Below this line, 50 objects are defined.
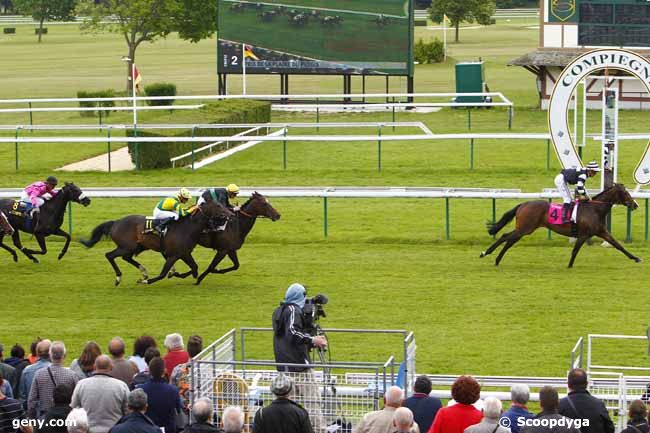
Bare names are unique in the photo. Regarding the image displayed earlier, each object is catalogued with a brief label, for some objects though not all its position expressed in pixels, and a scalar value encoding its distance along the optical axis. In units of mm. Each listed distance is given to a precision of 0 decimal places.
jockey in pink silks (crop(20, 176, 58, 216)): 29469
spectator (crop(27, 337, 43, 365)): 16533
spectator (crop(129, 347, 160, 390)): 15016
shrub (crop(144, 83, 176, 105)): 68625
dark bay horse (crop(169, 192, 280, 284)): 26984
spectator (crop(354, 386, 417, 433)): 13305
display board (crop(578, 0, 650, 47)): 56187
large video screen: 59500
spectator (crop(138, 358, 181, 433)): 14398
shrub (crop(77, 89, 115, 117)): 64562
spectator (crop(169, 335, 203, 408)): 15875
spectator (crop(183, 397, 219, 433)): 12969
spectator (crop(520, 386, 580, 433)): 12641
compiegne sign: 31344
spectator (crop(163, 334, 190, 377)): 16328
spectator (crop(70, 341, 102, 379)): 15523
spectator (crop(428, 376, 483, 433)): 13055
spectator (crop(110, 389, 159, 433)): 12844
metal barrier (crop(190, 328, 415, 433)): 15031
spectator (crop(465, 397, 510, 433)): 12453
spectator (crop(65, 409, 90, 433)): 12500
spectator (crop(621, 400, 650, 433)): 13072
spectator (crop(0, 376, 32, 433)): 14148
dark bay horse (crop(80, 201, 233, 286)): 26578
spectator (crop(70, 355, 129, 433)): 13992
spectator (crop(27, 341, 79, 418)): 14805
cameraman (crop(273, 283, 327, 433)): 16469
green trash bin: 65375
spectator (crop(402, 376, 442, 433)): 13984
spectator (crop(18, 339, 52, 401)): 15789
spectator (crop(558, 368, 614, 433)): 13609
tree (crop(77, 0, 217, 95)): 70000
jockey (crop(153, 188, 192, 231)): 26484
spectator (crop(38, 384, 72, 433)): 13648
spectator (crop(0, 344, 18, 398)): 16109
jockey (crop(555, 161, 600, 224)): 28359
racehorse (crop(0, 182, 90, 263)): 29484
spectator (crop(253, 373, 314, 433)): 13187
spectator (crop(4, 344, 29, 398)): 16297
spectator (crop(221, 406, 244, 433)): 12648
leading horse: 28297
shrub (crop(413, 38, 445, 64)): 95562
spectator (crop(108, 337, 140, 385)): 15570
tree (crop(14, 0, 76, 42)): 139375
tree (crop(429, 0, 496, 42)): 110500
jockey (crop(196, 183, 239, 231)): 26641
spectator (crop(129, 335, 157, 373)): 16570
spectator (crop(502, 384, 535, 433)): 13406
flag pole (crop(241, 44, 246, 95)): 59375
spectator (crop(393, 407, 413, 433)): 12328
